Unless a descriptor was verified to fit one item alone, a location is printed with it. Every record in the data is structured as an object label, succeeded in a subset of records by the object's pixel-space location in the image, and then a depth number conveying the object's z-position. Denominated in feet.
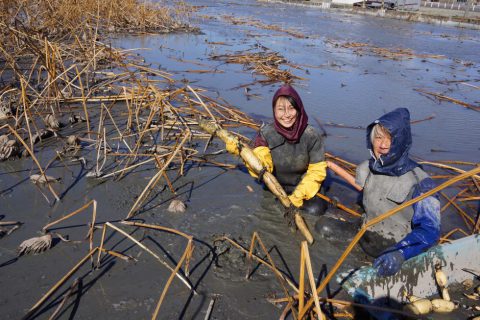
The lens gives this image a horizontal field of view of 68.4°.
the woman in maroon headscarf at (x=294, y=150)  10.08
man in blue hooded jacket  7.45
